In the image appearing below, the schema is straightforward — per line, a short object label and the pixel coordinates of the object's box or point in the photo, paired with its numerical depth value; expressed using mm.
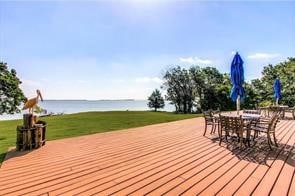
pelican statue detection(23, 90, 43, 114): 5824
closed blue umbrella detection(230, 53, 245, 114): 6227
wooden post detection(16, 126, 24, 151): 5305
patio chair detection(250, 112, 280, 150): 5092
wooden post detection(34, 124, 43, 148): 5512
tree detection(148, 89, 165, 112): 44188
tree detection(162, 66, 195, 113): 35531
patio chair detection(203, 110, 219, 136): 6934
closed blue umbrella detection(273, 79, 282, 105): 11329
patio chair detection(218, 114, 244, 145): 5242
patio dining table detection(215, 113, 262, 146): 5325
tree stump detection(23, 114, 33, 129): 5363
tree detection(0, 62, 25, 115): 9773
